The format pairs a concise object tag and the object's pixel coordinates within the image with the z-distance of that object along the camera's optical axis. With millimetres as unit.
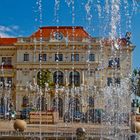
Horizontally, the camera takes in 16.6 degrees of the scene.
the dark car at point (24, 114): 41788
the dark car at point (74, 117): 37778
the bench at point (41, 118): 28922
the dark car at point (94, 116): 36225
